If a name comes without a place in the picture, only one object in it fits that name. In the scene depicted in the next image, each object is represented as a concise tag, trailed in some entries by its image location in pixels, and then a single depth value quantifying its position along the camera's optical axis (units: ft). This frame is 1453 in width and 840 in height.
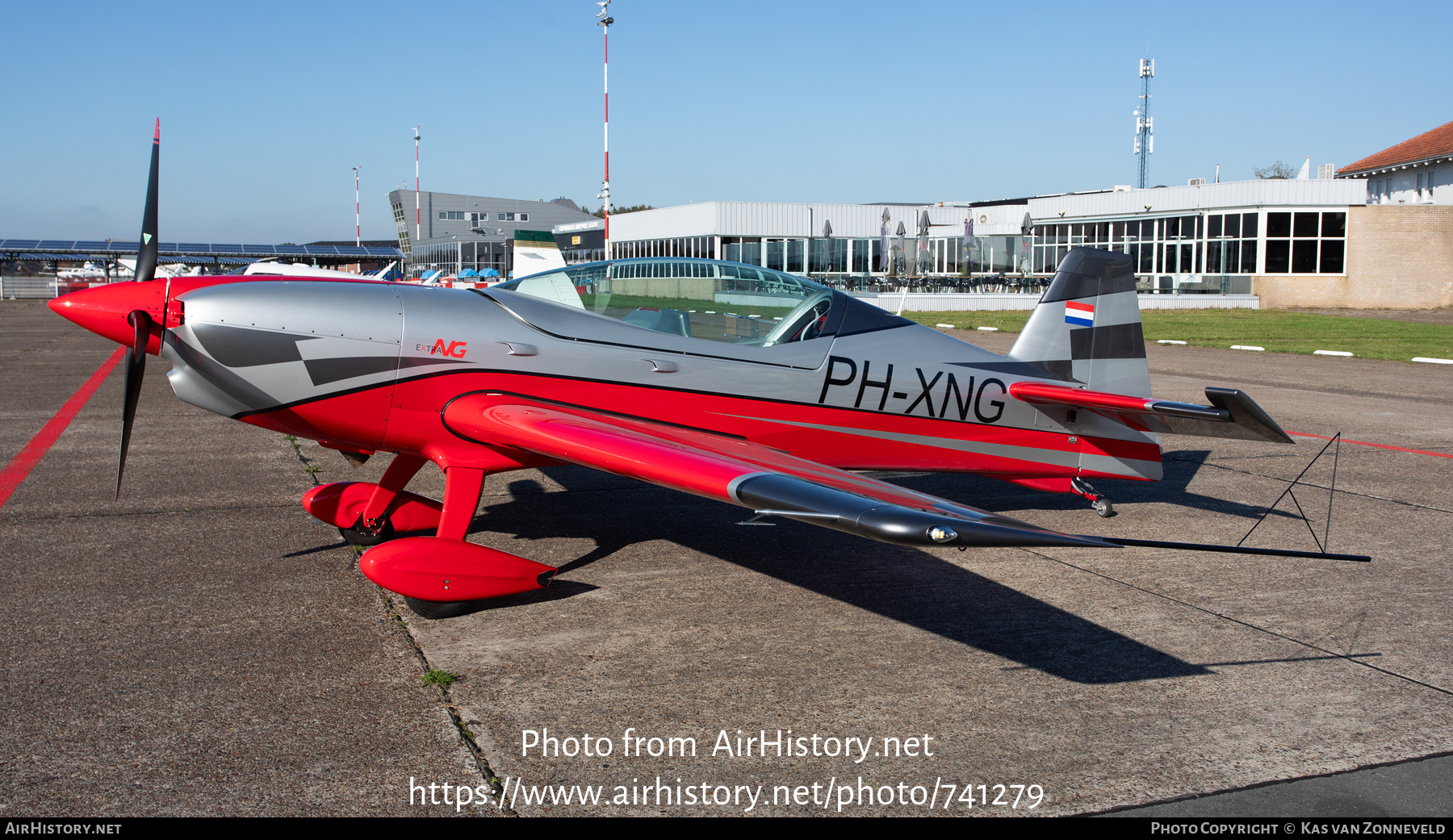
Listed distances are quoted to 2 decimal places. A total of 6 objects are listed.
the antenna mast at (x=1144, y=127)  251.19
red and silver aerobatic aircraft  16.53
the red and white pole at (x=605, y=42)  99.64
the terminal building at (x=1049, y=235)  128.47
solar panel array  302.25
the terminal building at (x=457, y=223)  270.83
